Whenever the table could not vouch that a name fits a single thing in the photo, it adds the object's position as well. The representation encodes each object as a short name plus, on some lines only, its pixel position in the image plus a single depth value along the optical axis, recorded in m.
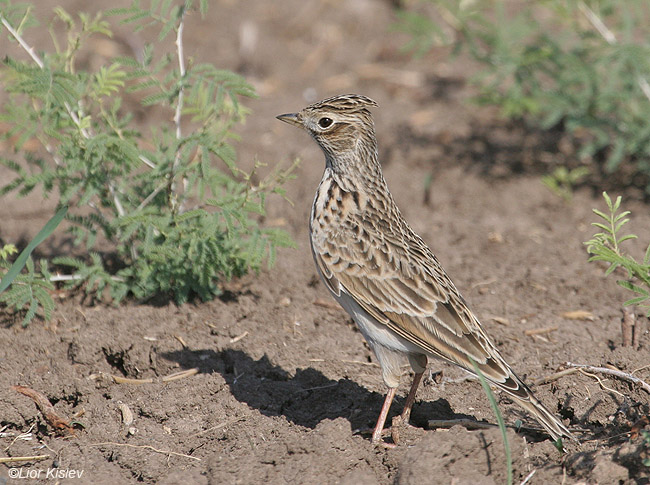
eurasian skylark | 9.59
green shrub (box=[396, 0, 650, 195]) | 15.62
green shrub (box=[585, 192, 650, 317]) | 8.74
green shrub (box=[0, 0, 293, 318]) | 11.12
